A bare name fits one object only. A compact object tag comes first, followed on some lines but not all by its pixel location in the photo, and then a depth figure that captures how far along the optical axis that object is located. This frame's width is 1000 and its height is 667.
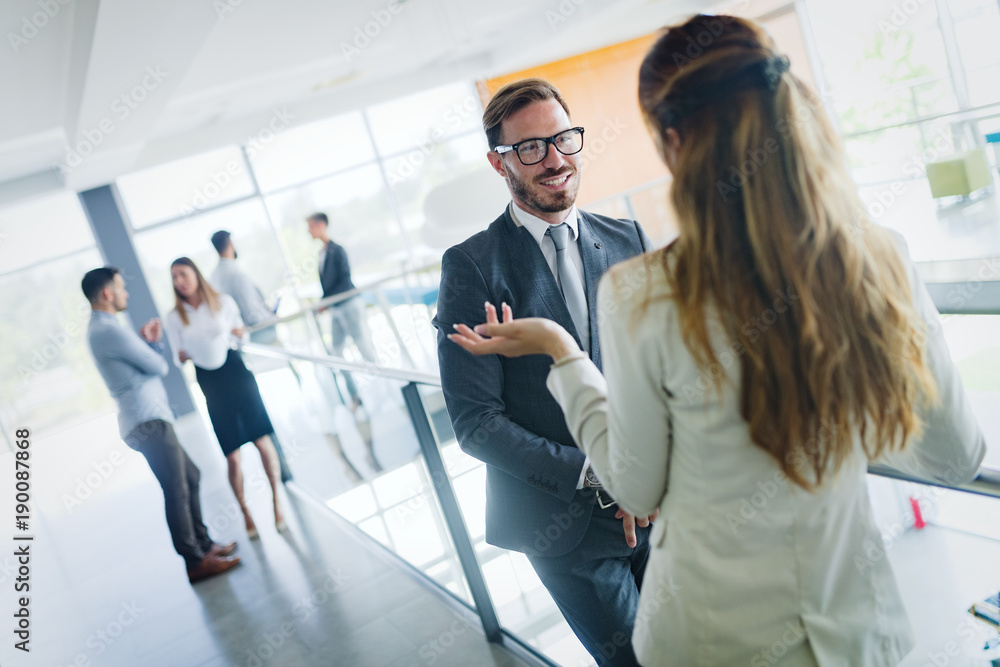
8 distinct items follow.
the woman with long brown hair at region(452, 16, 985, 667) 0.73
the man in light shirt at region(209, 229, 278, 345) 5.63
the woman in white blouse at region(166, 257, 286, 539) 3.87
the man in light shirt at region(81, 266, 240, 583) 3.33
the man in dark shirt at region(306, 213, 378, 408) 5.98
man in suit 1.34
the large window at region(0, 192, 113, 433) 8.73
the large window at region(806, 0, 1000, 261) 8.03
